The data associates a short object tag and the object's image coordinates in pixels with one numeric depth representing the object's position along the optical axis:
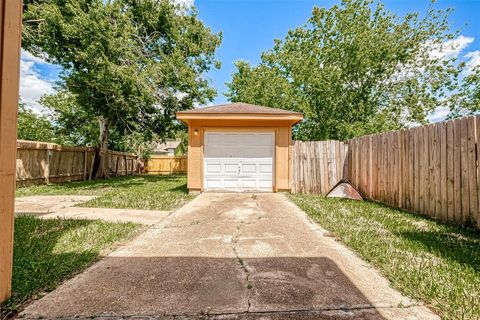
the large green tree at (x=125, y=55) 8.53
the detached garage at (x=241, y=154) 8.37
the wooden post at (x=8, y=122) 1.76
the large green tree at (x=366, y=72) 13.84
